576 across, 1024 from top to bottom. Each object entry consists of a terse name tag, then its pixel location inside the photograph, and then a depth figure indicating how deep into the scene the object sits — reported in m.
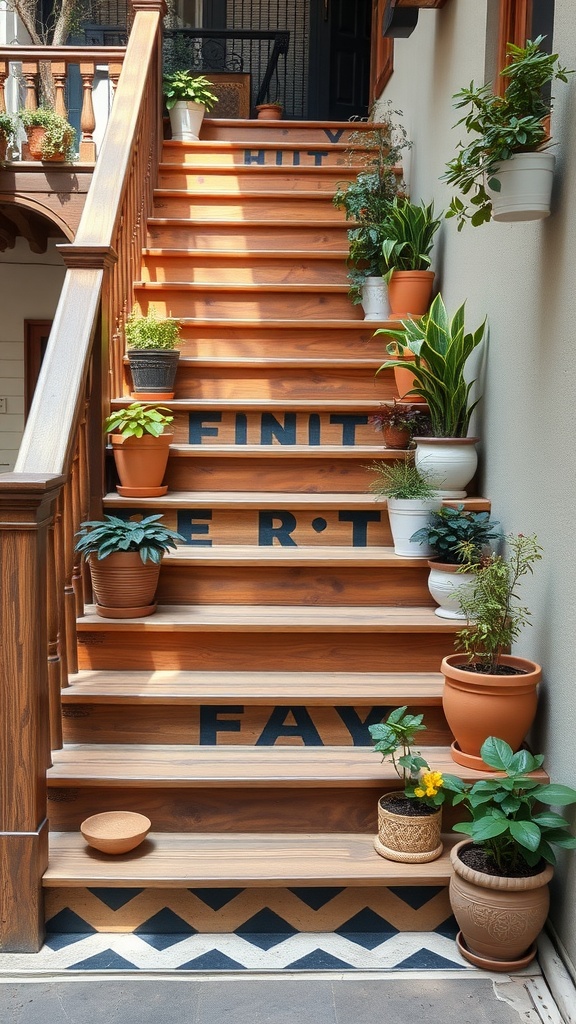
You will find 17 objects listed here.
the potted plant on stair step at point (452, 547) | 2.76
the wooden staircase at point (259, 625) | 2.36
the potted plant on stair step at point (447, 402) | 3.02
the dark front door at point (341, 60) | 7.95
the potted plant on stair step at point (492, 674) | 2.30
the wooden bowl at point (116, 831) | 2.22
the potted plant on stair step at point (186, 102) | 5.11
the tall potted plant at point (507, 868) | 2.01
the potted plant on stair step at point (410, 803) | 2.24
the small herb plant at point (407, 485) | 2.95
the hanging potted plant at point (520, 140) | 2.24
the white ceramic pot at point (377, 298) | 4.03
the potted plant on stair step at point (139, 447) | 3.06
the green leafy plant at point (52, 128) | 5.28
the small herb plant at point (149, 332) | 3.49
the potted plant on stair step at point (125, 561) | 2.68
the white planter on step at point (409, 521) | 2.94
